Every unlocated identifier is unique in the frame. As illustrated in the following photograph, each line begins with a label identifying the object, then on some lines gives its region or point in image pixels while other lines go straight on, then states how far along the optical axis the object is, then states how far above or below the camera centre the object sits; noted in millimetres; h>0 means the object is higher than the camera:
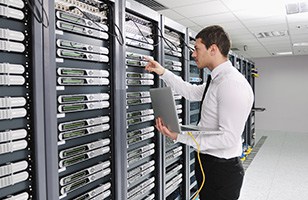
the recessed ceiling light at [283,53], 8512 +1315
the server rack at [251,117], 5727 -578
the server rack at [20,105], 864 -40
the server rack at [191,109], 2303 -166
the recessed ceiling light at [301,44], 6598 +1275
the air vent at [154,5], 3479 +1268
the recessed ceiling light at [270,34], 5297 +1259
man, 1388 -147
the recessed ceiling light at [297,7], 3448 +1204
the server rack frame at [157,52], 1443 +293
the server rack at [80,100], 1035 -27
